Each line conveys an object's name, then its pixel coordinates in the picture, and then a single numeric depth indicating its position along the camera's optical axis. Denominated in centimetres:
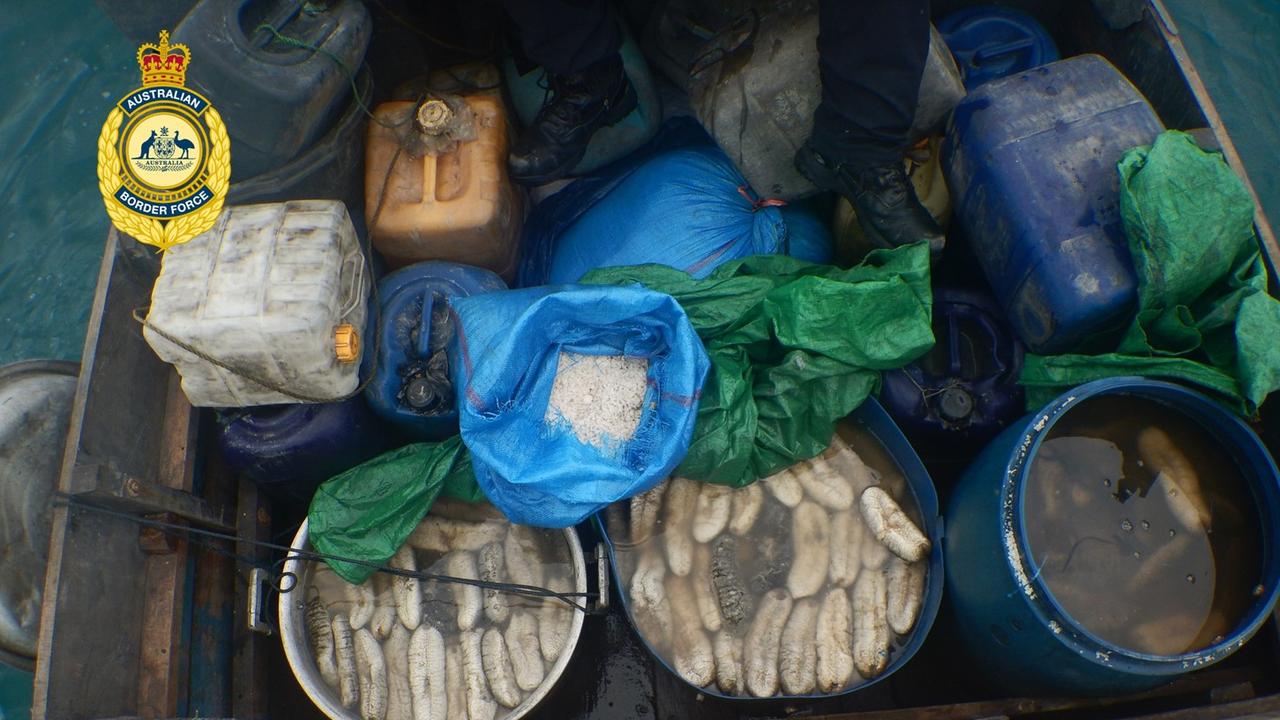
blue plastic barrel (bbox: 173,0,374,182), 255
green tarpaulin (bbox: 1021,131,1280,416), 230
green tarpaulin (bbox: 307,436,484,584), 275
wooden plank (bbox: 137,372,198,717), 257
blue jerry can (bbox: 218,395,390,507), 271
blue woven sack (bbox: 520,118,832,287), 312
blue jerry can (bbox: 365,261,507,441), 277
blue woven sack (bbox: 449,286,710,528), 246
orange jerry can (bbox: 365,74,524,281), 297
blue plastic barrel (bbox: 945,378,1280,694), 217
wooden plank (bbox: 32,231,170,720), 232
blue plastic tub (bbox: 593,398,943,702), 270
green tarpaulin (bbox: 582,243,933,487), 261
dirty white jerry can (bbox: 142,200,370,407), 238
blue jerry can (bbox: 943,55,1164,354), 247
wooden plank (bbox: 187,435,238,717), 276
